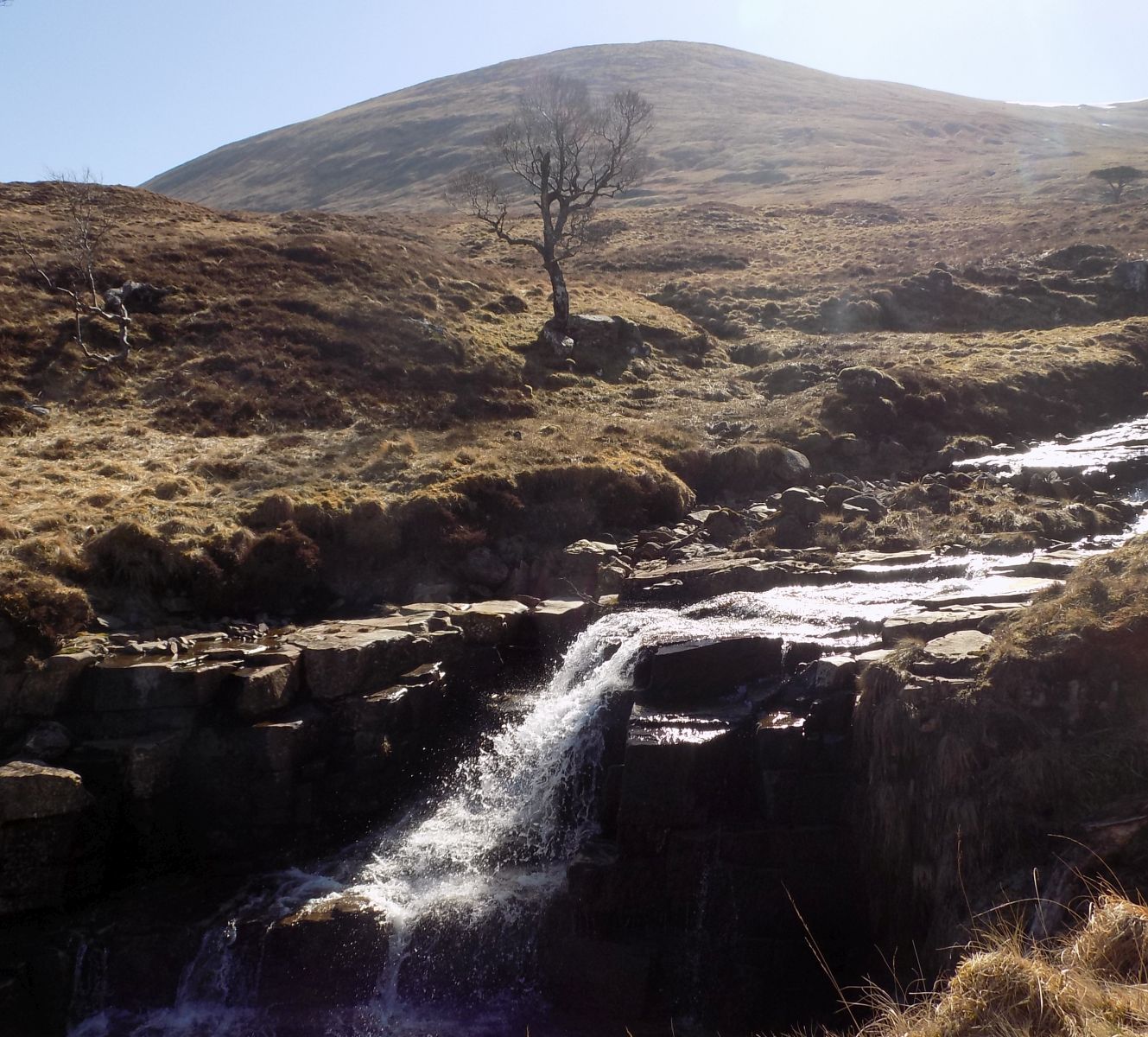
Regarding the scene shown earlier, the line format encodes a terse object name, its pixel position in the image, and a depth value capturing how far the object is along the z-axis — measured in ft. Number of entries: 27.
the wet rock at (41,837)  31.94
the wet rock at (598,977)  28.12
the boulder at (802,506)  54.39
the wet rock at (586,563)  50.75
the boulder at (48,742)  33.78
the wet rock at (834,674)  31.35
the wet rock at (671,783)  29.99
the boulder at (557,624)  44.32
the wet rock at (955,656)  28.09
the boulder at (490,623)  43.21
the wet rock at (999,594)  35.88
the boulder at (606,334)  92.12
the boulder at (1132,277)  108.17
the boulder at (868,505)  54.19
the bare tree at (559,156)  100.53
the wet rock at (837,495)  56.08
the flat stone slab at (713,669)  34.60
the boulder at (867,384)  75.20
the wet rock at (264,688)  36.24
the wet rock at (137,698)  35.81
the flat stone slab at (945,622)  32.68
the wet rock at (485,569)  51.21
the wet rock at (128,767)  34.37
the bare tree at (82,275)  77.58
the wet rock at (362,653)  37.91
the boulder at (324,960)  29.96
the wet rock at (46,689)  35.27
